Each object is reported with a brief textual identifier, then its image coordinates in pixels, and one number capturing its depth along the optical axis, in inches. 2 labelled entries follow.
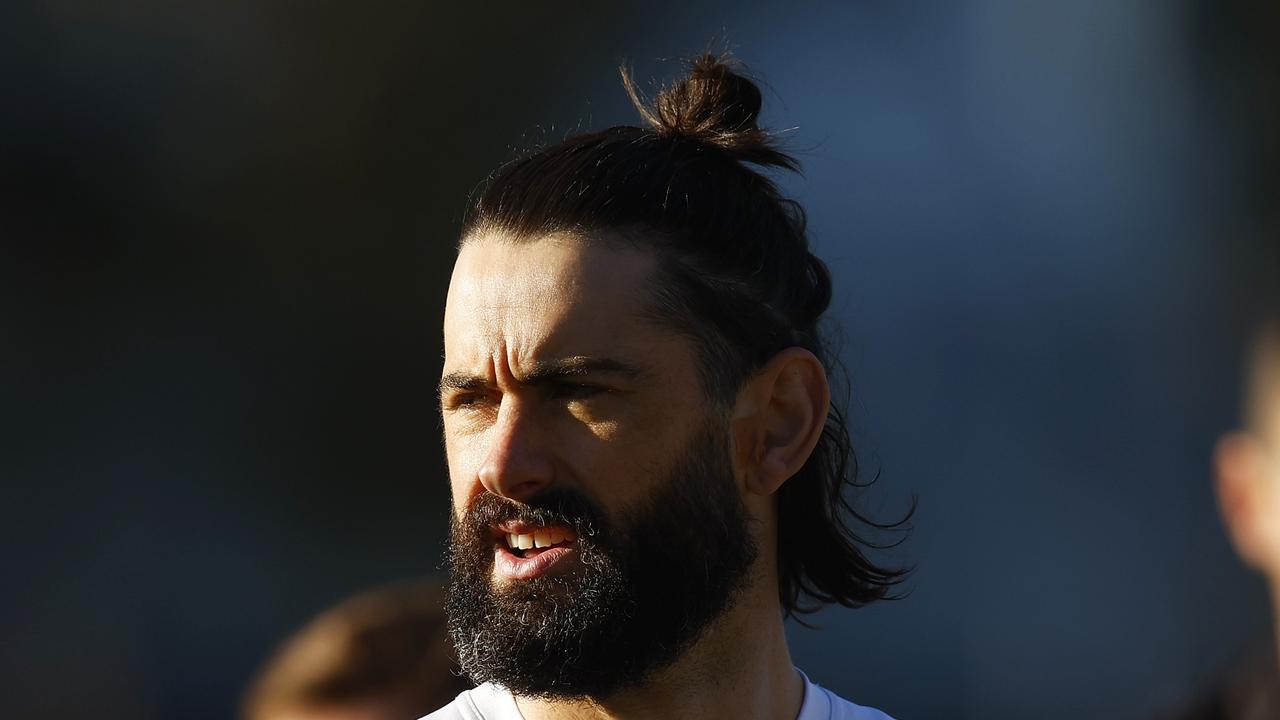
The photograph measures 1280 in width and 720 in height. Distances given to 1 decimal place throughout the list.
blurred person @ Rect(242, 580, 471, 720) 315.3
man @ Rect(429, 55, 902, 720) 225.5
